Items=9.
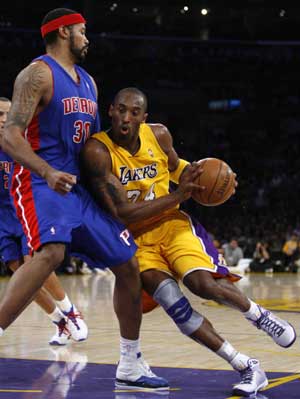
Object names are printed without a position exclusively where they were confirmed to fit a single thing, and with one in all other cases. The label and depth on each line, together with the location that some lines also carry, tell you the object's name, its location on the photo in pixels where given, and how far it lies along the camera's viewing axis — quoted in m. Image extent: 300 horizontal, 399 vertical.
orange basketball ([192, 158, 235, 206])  8.11
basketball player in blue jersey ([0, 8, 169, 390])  7.31
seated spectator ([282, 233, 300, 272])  30.16
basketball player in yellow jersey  7.80
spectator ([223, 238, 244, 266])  29.71
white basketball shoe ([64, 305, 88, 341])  11.02
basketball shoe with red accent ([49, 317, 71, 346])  11.02
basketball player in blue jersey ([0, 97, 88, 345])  11.01
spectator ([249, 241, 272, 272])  30.24
